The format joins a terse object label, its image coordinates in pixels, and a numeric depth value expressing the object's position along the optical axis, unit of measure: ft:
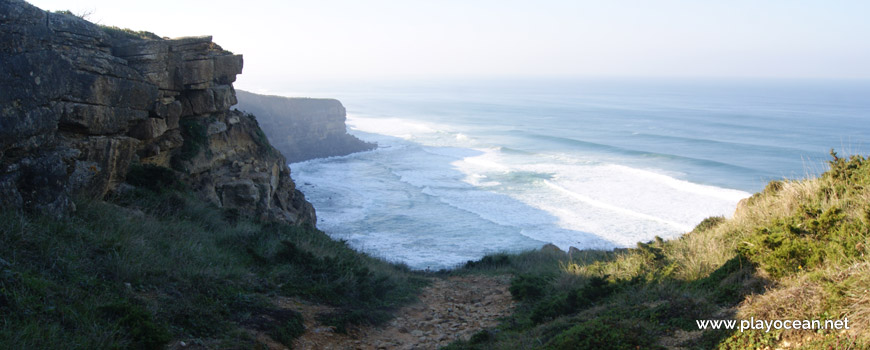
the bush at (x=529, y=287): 29.17
